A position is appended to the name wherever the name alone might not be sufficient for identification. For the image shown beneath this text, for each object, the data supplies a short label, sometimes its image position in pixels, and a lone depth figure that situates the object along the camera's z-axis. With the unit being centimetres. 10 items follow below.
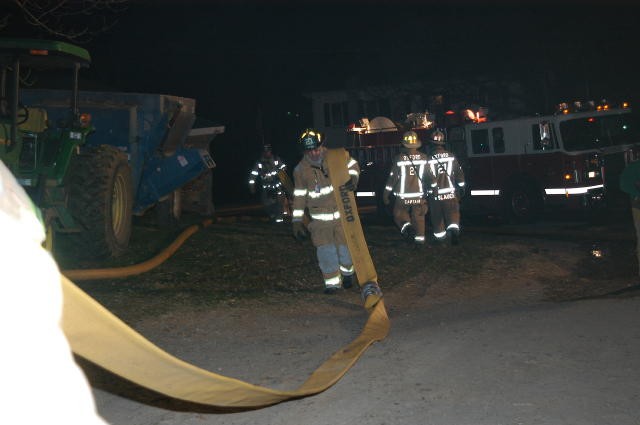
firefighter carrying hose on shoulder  944
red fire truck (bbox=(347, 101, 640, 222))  1728
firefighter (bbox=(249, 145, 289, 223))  1712
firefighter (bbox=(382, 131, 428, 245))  1286
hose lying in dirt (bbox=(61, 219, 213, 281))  920
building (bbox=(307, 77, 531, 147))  3631
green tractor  878
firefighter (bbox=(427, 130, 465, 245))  1310
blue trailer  996
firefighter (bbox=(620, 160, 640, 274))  898
